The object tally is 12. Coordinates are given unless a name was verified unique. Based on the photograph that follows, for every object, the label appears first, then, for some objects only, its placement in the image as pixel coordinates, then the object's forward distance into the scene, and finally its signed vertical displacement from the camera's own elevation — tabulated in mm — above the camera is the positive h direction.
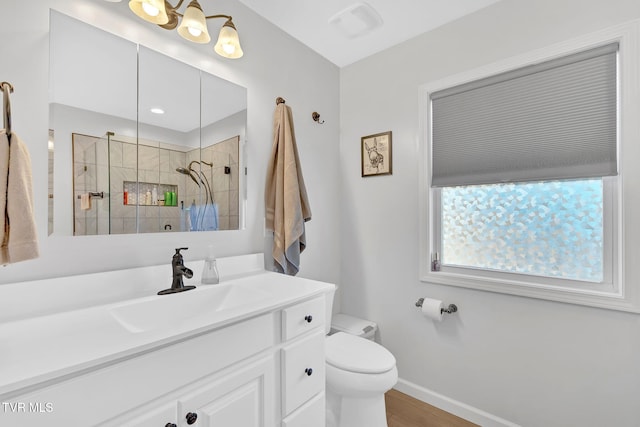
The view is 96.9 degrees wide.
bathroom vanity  608 -388
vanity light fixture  1146 +844
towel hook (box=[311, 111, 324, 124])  2043 +707
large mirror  1052 +328
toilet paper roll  1719 -583
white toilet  1366 -827
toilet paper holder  1730 -585
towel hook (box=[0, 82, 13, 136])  812 +343
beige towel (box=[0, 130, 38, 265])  782 +17
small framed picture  2027 +440
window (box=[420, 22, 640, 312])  1334 +210
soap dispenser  1285 -263
